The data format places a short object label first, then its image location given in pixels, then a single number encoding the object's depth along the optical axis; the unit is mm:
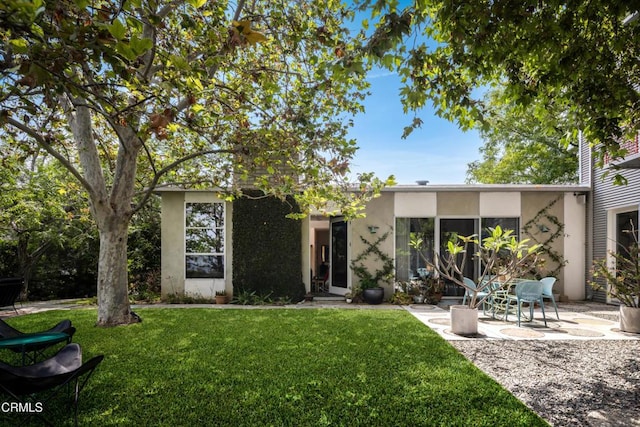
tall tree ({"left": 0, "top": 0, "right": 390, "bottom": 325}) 2641
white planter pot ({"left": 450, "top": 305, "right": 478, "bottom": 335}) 6578
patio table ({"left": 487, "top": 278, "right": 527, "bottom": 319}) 8320
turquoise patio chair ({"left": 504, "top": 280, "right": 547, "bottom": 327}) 7309
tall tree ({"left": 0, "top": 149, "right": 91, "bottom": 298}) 10203
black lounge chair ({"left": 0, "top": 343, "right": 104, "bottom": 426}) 2980
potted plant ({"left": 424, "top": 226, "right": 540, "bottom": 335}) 6078
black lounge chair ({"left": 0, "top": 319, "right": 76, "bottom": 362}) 4465
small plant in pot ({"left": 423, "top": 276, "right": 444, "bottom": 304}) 10461
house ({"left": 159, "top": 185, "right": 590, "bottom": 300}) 10930
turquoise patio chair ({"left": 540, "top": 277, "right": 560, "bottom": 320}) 7741
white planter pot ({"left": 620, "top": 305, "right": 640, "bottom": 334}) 6785
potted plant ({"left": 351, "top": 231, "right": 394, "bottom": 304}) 10711
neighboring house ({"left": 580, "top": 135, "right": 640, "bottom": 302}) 9469
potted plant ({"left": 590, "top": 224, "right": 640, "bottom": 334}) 6827
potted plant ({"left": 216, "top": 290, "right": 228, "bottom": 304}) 10570
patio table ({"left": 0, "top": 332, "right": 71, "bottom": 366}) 4348
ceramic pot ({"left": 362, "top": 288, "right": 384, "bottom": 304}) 10375
